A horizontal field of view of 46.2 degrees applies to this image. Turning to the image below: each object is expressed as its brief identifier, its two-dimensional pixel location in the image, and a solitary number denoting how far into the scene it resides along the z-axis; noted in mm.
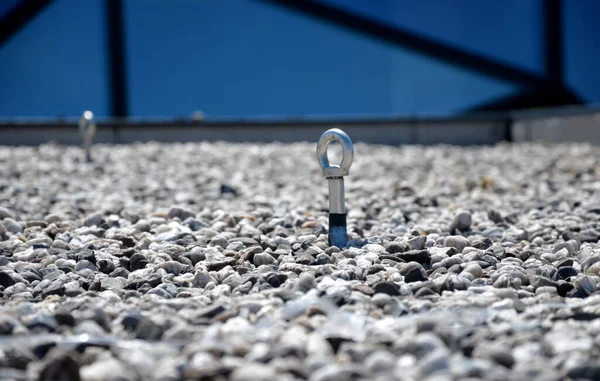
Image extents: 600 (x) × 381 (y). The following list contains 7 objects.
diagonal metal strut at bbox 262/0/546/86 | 12164
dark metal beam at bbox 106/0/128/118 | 11820
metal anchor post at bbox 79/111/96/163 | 5561
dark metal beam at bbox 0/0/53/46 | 11898
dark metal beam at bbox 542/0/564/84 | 12180
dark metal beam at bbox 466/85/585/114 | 12320
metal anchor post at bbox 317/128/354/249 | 2262
